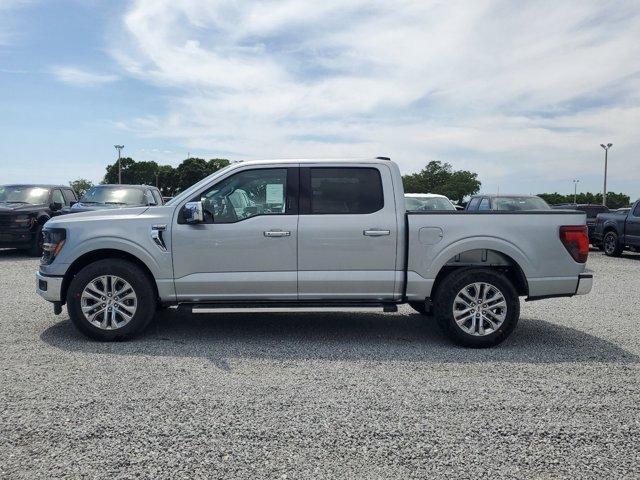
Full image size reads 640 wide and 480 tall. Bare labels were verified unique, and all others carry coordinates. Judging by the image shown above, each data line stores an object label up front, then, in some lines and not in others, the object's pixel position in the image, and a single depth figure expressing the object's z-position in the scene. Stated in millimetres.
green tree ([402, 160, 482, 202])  115562
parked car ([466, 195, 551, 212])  14891
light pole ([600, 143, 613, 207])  52594
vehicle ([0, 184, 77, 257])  14125
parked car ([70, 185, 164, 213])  13844
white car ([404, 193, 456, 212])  13930
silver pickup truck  5914
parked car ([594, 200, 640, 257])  16641
